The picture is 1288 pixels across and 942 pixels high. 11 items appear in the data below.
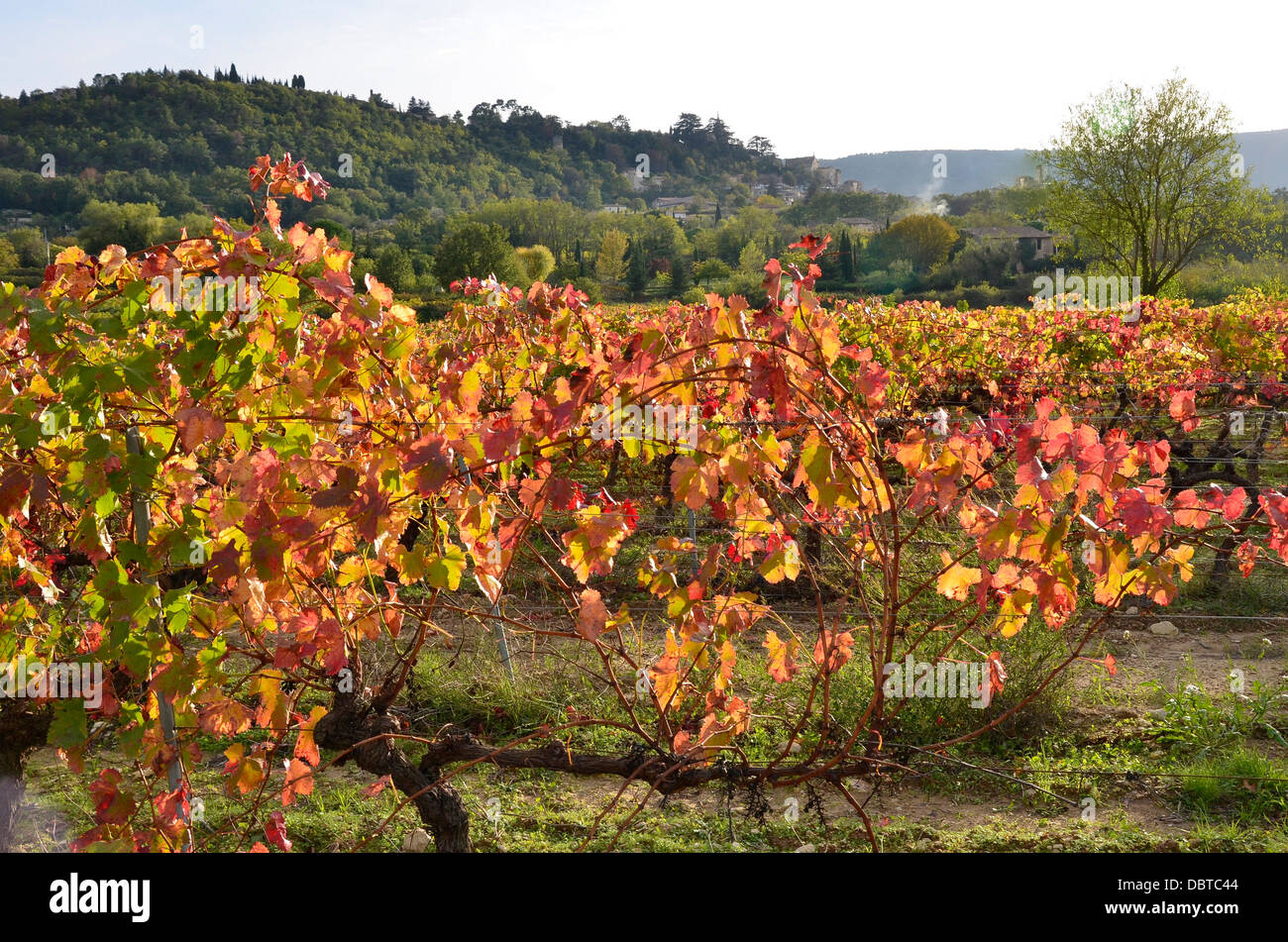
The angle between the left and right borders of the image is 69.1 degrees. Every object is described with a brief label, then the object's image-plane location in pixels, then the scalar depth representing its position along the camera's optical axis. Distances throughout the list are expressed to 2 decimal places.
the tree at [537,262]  53.05
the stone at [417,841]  3.02
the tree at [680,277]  51.59
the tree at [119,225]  38.19
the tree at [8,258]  40.53
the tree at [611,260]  55.25
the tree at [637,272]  52.91
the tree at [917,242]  50.84
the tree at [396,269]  43.50
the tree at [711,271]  48.16
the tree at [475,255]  49.47
